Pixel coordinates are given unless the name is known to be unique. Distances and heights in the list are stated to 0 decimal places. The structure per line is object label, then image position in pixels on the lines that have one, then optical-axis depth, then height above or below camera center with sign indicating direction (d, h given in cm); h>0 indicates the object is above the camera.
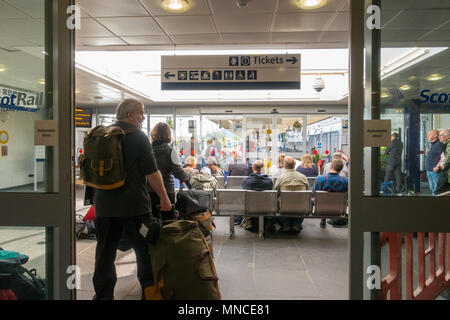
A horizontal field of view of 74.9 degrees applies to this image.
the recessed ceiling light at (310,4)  321 +169
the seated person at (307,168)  616 -26
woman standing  302 -2
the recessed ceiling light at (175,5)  322 +169
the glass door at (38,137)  202 +13
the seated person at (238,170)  675 -33
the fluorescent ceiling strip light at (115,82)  634 +187
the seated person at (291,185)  481 -48
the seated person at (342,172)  527 -23
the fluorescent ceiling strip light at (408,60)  198 +66
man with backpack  222 -38
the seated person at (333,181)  456 -40
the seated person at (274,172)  669 -38
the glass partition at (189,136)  1086 +72
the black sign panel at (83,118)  1025 +133
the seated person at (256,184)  476 -46
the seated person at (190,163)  512 -13
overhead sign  409 +118
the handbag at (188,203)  290 -48
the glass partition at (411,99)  196 +39
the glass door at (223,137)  1073 +68
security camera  802 +196
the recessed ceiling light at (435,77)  200 +54
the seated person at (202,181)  443 -39
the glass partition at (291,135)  1069 +75
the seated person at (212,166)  586 -21
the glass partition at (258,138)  1069 +65
